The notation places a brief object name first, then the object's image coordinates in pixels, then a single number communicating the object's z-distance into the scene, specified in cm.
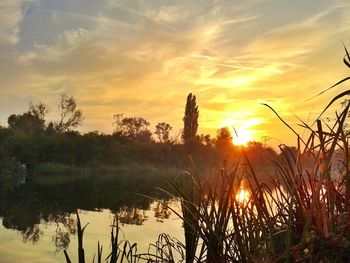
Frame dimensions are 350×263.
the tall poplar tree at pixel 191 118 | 6104
